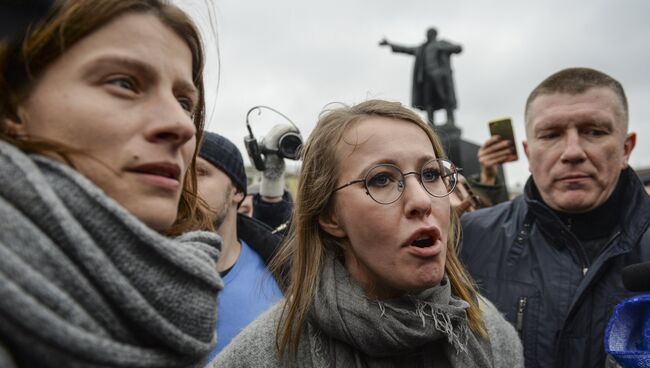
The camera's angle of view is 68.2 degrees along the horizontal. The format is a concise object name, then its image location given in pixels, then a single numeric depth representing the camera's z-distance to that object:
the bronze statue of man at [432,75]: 10.38
